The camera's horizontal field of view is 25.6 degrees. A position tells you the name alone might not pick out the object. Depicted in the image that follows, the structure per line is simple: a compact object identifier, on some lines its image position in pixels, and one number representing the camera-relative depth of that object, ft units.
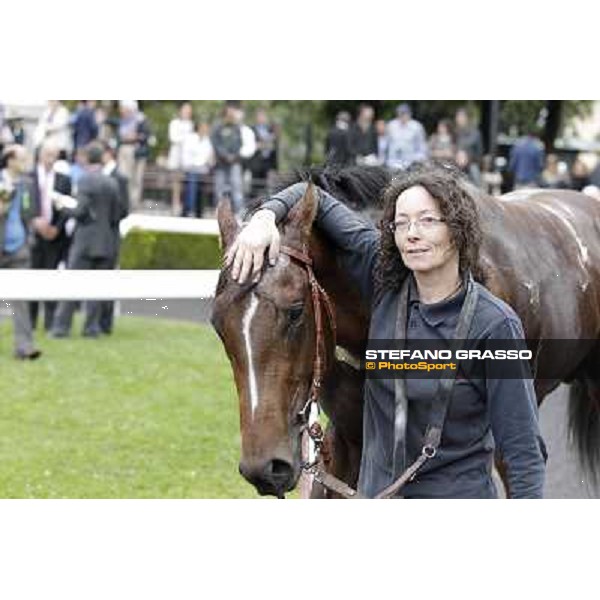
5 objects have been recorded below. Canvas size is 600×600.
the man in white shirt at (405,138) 68.46
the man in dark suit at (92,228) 46.57
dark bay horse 12.85
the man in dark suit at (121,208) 47.47
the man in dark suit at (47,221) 46.52
